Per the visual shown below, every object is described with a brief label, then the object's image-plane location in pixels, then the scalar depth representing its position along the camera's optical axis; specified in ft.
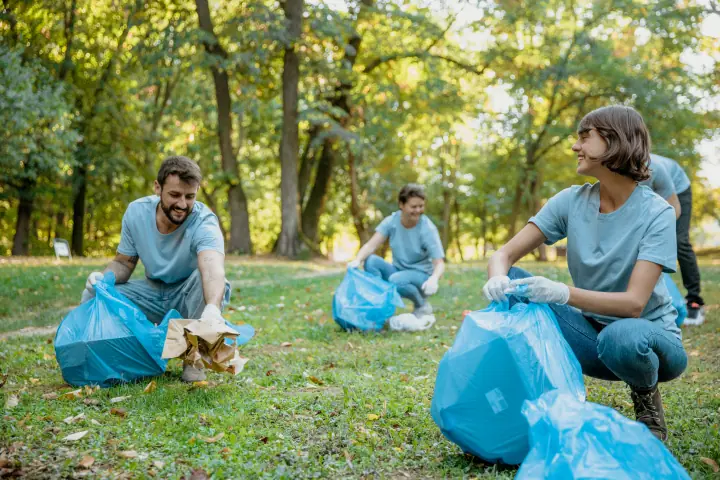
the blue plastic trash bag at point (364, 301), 18.79
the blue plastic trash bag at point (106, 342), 12.10
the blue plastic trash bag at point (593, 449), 6.22
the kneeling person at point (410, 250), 20.01
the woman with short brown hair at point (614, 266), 8.54
